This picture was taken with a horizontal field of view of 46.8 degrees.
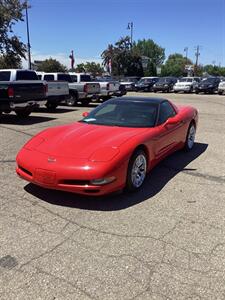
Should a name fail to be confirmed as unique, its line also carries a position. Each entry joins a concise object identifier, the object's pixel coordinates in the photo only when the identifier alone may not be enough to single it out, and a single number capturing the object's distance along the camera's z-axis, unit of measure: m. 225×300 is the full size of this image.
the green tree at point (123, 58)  49.29
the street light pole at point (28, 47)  28.52
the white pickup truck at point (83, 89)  13.81
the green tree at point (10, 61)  25.74
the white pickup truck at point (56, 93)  11.71
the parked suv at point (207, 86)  25.99
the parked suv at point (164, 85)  27.04
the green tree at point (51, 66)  53.56
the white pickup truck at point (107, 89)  15.54
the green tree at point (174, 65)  94.66
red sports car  3.30
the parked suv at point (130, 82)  28.30
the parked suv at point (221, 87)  23.94
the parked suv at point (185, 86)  26.68
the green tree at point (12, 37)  23.24
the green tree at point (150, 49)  94.20
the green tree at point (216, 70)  106.71
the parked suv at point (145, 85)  27.63
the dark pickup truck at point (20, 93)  8.61
